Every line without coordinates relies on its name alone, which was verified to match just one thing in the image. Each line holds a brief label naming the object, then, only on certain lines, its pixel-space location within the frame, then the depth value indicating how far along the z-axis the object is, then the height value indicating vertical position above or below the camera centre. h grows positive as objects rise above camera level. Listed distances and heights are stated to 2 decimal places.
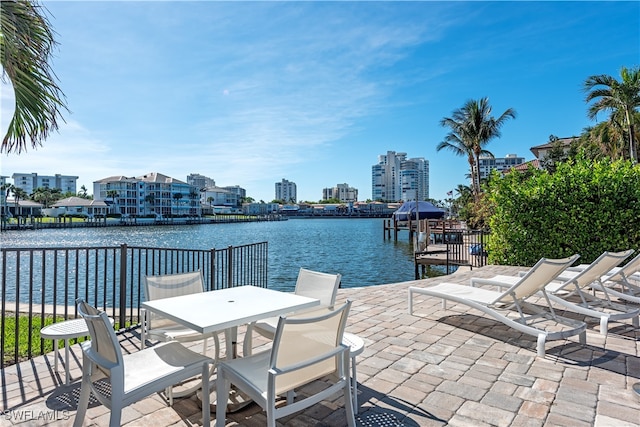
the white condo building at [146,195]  86.88 +5.06
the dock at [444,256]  12.52 -1.61
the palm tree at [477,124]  27.52 +7.13
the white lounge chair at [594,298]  4.10 -0.99
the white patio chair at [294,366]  1.91 -0.91
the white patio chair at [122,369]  1.91 -0.94
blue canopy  21.31 +0.35
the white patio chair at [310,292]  3.02 -0.75
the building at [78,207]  79.44 +1.66
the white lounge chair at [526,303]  3.65 -0.98
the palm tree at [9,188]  73.85 +5.52
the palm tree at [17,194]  69.68 +4.59
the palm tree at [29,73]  2.62 +1.09
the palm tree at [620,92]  18.92 +6.60
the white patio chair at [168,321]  2.98 -0.90
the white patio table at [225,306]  2.37 -0.70
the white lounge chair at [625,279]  4.65 -0.93
